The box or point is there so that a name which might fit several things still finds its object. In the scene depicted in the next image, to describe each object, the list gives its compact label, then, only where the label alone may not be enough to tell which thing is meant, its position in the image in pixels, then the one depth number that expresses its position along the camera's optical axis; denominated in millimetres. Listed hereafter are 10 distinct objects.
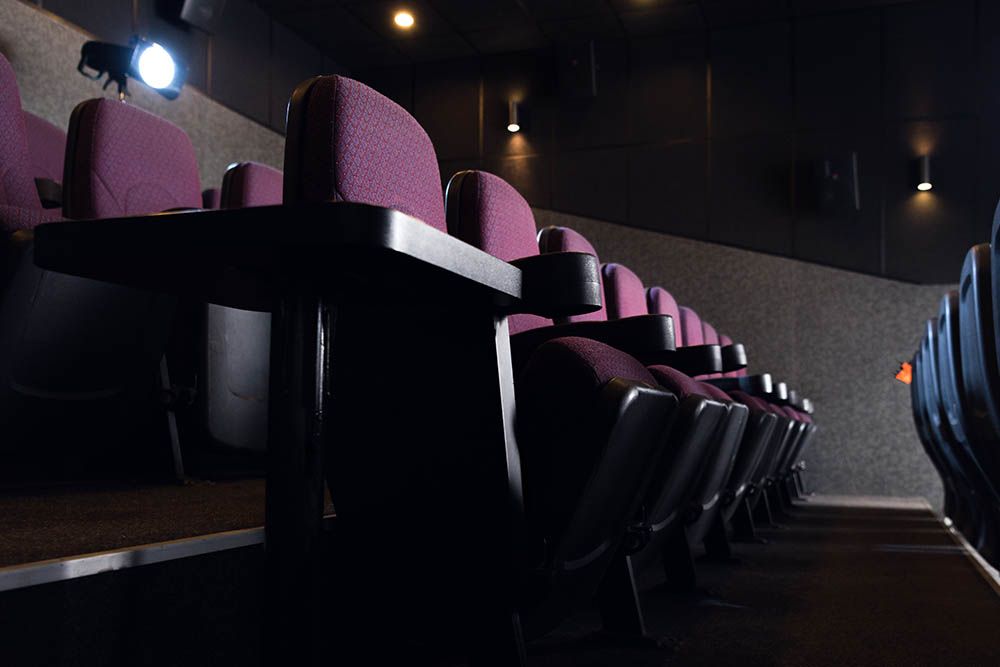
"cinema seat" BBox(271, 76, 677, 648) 950
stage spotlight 3624
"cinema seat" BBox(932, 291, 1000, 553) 1654
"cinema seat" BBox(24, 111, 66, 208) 2496
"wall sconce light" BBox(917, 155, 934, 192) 5059
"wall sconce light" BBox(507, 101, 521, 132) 5730
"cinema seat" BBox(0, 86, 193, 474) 1269
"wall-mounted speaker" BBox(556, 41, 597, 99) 5586
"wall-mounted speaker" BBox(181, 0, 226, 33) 4254
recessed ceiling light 5352
